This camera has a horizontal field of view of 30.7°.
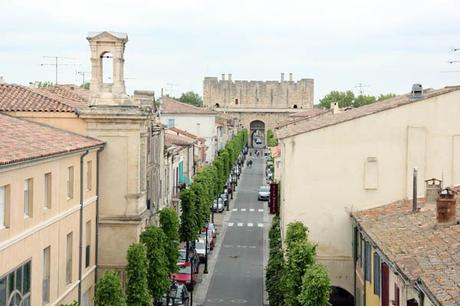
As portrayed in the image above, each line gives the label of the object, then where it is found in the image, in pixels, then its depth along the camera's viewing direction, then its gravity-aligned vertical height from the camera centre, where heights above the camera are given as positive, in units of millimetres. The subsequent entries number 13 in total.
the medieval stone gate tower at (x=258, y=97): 177125 +6438
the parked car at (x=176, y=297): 37559 -7782
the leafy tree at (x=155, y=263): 31781 -5232
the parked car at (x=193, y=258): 46212 -7391
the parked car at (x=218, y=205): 75562 -7158
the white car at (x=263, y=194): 85438 -6822
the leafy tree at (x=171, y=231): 36562 -4732
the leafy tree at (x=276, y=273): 32438 -6035
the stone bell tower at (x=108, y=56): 33062 +2626
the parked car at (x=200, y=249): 51938 -7754
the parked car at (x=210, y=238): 56188 -7624
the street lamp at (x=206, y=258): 48441 -7643
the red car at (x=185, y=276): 42538 -7769
